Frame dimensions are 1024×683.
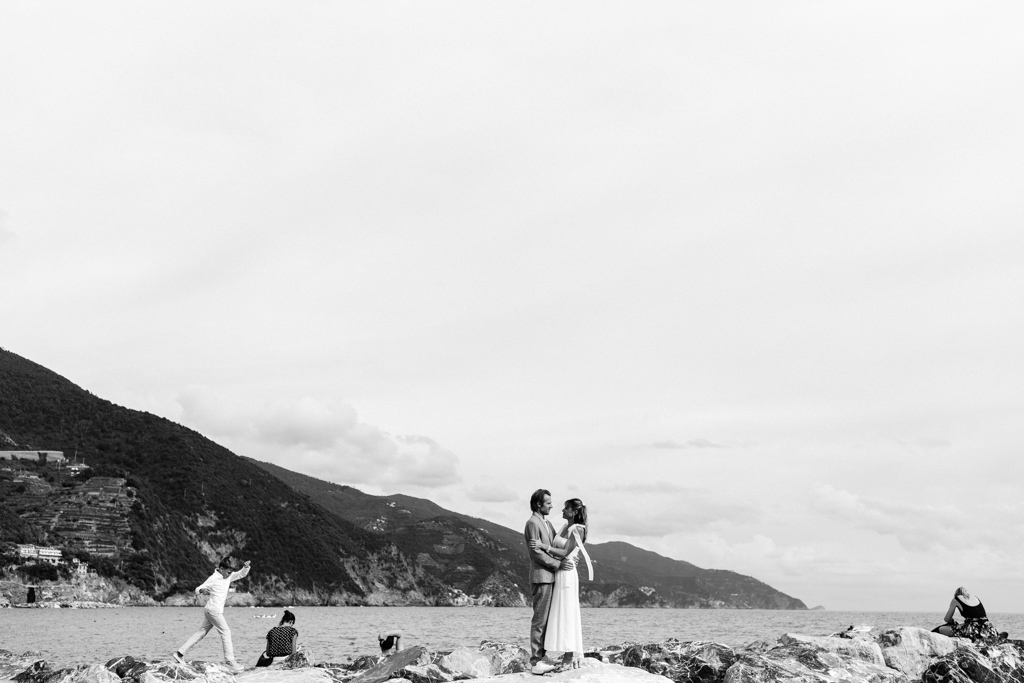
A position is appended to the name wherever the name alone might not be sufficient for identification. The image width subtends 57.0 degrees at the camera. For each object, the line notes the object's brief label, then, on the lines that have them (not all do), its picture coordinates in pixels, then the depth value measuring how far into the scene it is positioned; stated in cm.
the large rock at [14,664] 2048
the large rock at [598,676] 1173
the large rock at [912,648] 2042
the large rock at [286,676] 1587
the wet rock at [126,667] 1789
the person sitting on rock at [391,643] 1966
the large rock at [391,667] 1708
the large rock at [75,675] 1614
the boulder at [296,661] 1905
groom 1302
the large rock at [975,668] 1584
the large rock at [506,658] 1803
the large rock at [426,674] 1623
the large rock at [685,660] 1741
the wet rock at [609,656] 2119
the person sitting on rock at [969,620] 1966
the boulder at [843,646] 1642
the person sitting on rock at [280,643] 2017
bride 1292
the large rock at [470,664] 1702
